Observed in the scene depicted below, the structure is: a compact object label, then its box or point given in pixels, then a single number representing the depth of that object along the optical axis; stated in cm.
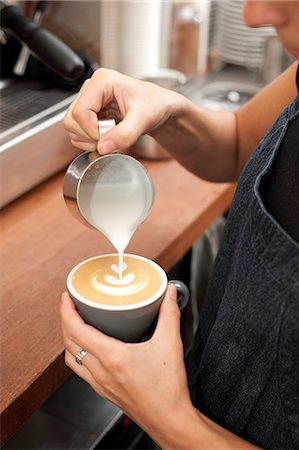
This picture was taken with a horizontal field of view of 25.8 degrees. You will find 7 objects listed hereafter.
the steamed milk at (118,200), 79
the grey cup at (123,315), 70
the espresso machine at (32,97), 111
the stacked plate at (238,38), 176
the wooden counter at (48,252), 79
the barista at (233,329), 67
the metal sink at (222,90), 158
